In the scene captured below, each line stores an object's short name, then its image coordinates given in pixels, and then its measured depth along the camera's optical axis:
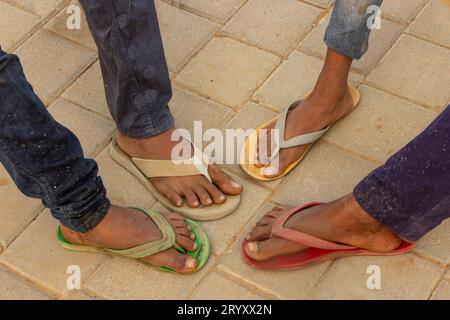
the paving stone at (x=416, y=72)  2.16
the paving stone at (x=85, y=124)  2.07
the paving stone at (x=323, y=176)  1.92
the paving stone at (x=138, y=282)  1.72
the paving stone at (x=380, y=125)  2.03
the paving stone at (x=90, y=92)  2.17
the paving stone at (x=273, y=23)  2.34
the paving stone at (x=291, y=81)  2.17
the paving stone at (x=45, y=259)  1.76
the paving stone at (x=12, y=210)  1.86
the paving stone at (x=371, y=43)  2.25
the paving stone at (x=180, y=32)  2.30
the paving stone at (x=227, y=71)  2.19
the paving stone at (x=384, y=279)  1.70
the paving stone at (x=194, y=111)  2.11
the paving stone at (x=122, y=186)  1.93
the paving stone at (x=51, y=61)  2.22
